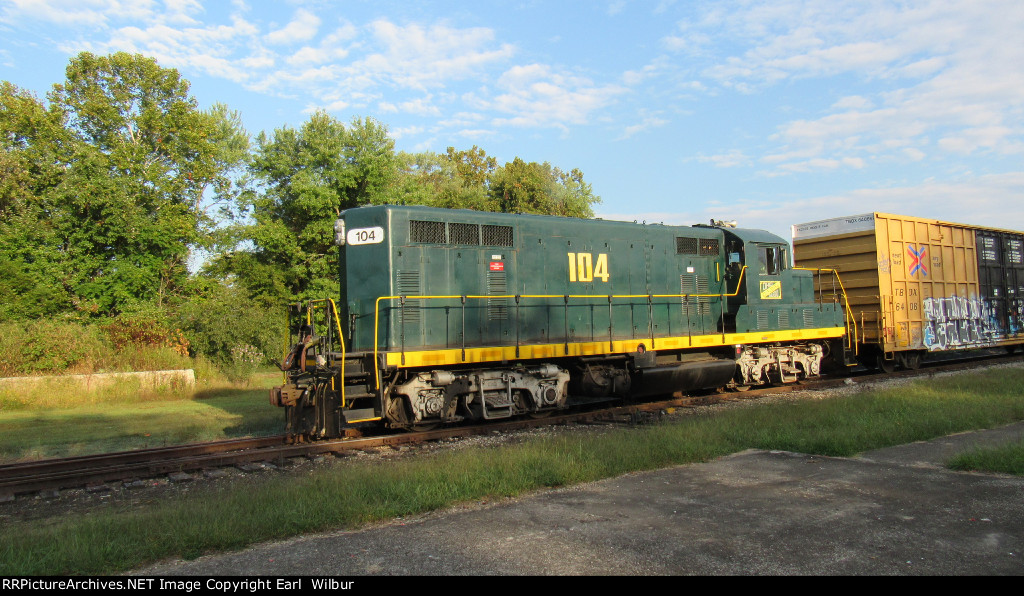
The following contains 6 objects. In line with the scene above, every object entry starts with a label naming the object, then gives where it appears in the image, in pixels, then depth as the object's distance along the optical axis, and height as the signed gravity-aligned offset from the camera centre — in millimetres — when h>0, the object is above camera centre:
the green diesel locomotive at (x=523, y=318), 9352 +239
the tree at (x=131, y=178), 20641 +6261
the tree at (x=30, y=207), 19844 +5233
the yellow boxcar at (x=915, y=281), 15898 +1011
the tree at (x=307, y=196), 23062 +5458
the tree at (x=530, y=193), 32906 +7564
